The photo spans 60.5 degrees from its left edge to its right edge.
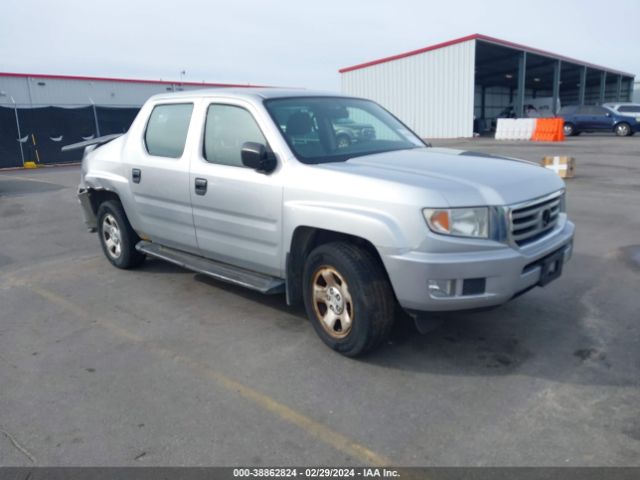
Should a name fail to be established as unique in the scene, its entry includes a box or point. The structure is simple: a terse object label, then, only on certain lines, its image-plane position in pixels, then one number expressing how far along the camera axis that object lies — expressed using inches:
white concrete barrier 1083.7
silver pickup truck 131.0
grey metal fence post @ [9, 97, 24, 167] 851.3
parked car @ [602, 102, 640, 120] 1060.7
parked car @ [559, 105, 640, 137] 1064.2
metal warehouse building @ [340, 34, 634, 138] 1193.4
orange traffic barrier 996.6
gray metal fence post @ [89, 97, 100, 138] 956.0
